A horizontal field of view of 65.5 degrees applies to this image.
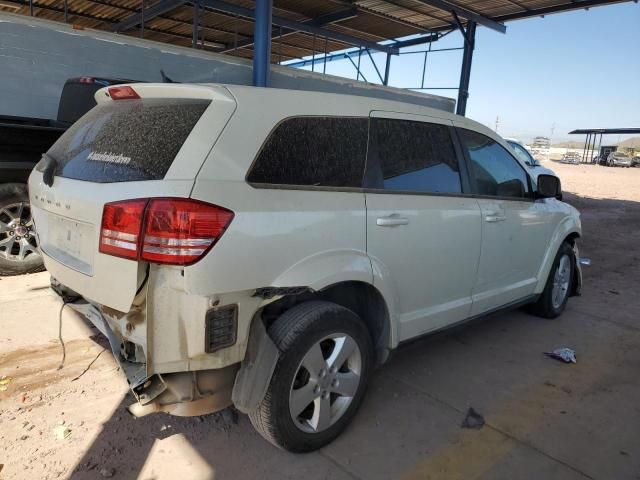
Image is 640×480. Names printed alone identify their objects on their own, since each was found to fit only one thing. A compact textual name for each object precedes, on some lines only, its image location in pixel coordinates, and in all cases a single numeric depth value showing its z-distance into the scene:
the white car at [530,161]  12.00
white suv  2.11
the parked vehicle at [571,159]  53.82
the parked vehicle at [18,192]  4.78
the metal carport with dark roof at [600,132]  42.50
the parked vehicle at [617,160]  51.00
